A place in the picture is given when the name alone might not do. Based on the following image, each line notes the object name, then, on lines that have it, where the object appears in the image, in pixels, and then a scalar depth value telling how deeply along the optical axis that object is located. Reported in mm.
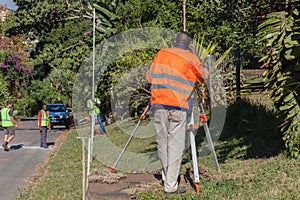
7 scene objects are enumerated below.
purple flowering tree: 43406
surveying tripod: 6973
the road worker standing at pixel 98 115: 21662
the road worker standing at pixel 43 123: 20109
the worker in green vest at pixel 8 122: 19328
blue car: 30938
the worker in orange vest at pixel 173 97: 6895
